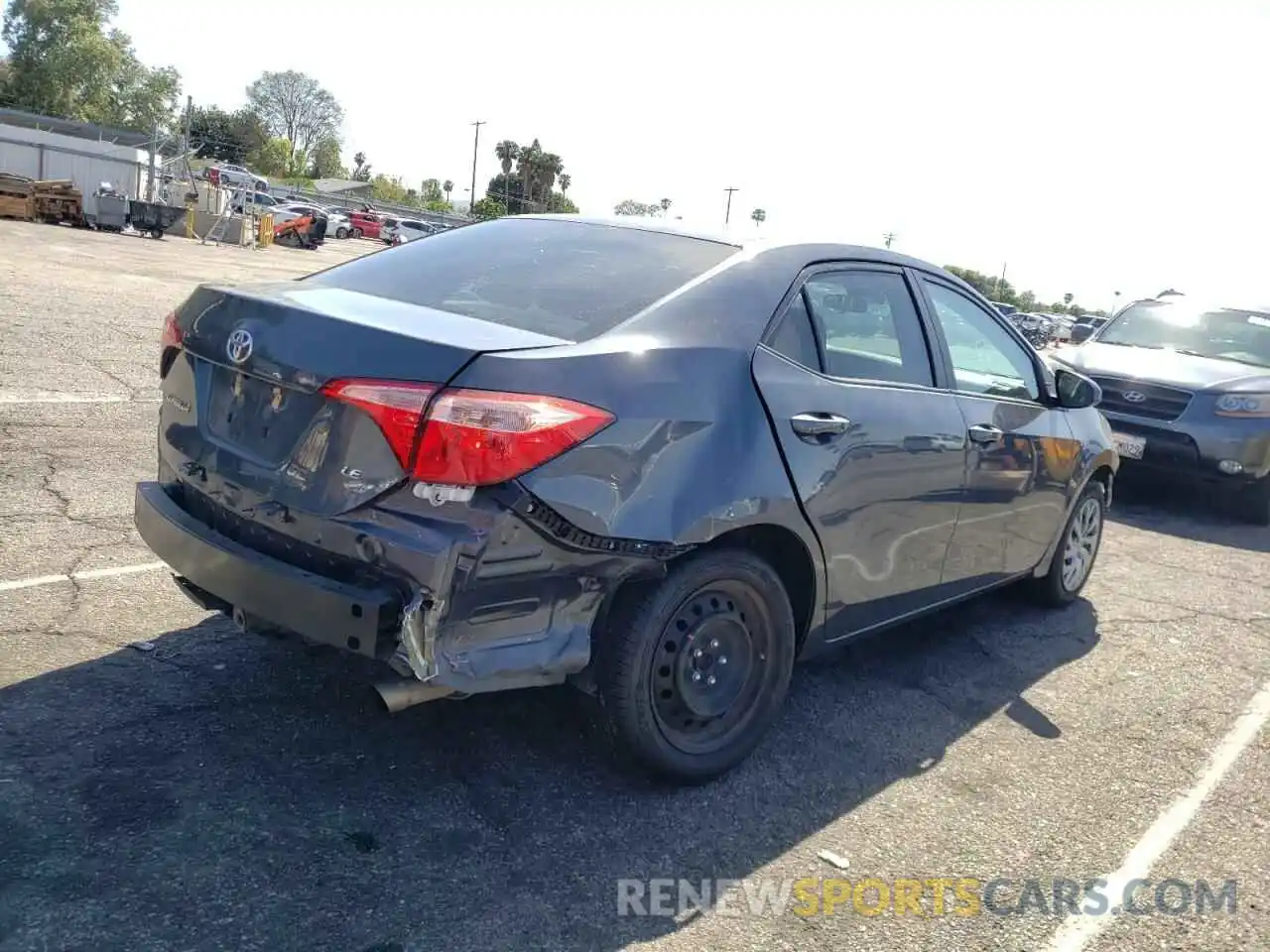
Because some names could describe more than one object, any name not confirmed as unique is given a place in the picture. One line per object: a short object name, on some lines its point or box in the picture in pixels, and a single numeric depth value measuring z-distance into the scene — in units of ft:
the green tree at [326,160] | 381.60
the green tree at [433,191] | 374.63
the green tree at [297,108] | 371.56
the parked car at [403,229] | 163.84
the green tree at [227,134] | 326.14
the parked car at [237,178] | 182.67
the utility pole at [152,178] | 125.59
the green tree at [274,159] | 322.55
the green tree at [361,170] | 400.26
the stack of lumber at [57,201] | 104.63
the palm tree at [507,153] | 319.88
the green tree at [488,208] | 245.45
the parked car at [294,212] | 133.28
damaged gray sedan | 8.95
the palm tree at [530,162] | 310.24
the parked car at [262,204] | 122.86
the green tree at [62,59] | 249.14
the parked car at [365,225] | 181.68
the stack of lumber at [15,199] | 101.71
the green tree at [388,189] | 331.36
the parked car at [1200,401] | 26.84
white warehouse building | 132.77
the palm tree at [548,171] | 310.02
